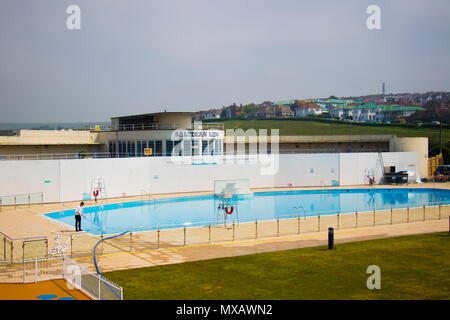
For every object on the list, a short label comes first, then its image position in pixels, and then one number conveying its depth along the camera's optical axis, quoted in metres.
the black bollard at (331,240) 16.25
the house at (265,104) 147.12
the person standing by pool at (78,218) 19.73
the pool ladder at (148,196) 29.94
